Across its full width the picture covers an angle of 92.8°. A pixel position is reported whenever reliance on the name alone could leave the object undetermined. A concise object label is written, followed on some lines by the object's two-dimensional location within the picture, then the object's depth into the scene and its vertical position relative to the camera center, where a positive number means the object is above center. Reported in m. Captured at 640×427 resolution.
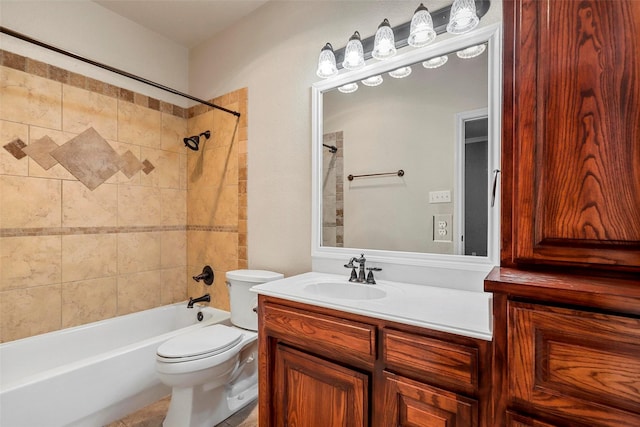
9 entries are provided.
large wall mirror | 1.33 +0.29
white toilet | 1.53 -0.79
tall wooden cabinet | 0.62 -0.01
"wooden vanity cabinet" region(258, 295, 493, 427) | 0.91 -0.56
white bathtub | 1.40 -0.87
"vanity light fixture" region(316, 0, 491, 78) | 1.32 +0.88
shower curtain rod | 1.48 +0.86
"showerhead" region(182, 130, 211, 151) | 2.52 +0.63
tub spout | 2.32 -0.67
